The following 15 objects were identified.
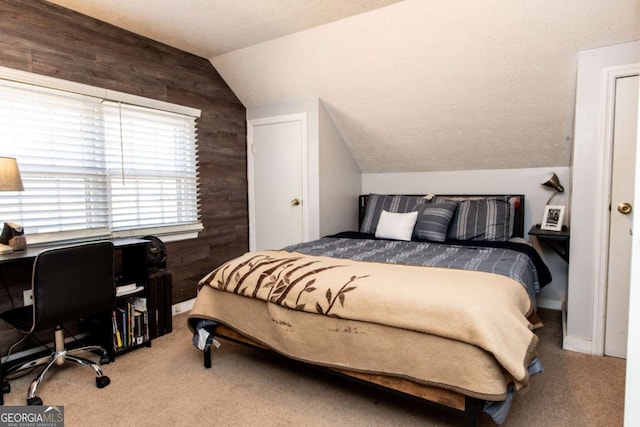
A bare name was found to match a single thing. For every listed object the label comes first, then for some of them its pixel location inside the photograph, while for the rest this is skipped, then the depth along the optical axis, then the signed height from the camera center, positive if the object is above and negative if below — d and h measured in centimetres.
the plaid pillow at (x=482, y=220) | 315 -25
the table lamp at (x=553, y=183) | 310 +6
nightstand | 264 -33
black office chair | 195 -57
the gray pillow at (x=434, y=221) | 318 -26
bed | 143 -56
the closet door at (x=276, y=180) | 370 +12
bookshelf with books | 256 -78
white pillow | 321 -30
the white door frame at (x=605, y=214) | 235 -15
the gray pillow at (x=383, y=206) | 361 -15
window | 240 +24
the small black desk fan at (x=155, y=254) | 287 -48
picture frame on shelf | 287 -21
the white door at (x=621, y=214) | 232 -15
